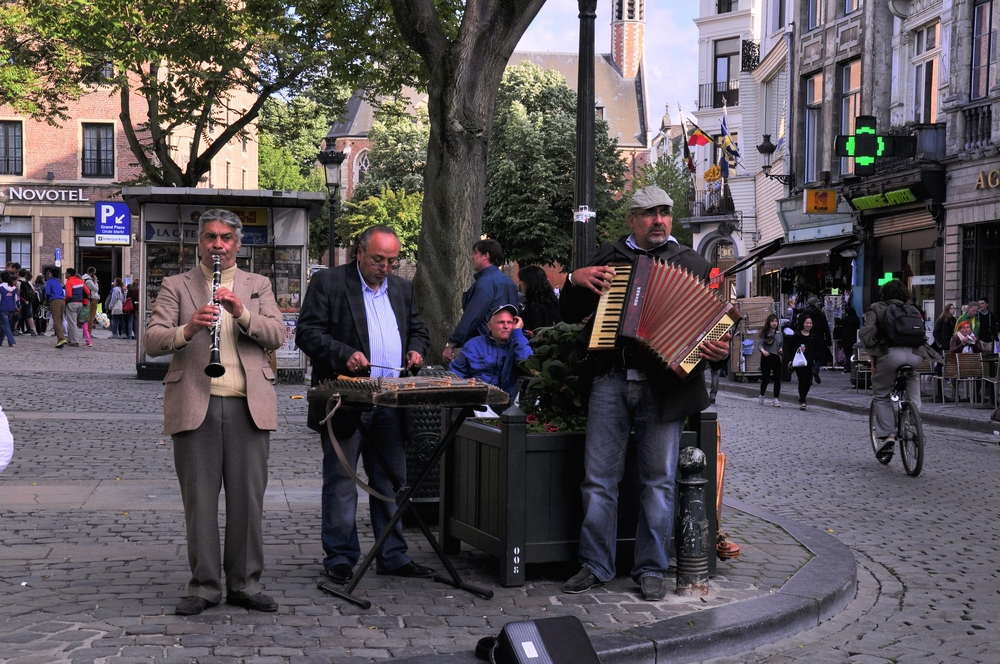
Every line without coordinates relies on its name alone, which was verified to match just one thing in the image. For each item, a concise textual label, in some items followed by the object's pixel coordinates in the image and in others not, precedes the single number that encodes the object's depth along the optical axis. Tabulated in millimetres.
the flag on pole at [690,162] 47688
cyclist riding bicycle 11430
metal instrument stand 5574
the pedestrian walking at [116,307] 36219
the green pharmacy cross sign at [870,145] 24844
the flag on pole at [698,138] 42594
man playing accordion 5879
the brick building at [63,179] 47812
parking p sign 30750
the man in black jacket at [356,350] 5980
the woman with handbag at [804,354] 18531
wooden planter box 5887
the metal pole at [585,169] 10000
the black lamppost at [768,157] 33438
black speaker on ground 4406
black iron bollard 5875
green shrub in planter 6219
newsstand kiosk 18969
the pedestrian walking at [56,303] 29766
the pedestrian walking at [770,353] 19016
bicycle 10922
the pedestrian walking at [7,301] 28250
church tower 101875
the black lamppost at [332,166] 26188
